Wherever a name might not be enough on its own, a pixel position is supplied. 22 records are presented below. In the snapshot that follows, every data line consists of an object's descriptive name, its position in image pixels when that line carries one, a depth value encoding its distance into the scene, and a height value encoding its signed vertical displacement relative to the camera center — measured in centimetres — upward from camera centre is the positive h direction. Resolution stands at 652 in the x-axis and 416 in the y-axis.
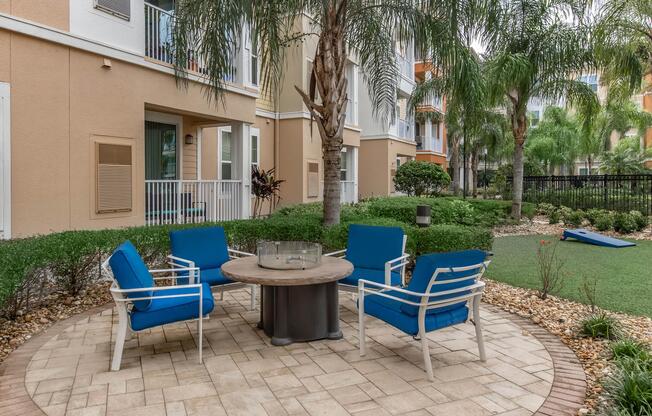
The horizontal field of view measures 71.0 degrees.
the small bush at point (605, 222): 1502 -84
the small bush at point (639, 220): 1471 -76
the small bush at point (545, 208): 1791 -49
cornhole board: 1200 -115
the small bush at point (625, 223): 1445 -85
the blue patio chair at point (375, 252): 570 -74
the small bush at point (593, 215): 1566 -64
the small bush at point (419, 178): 1992 +79
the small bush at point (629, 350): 403 -141
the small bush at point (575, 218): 1598 -78
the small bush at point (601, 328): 481 -140
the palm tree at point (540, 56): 1391 +437
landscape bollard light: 812 -36
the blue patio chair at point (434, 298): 388 -92
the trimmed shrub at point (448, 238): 768 -72
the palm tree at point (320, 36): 671 +260
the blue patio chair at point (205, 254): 558 -76
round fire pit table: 454 -111
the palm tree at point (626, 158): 2941 +260
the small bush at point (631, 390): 321 -143
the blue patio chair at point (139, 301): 402 -99
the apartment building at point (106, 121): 714 +145
